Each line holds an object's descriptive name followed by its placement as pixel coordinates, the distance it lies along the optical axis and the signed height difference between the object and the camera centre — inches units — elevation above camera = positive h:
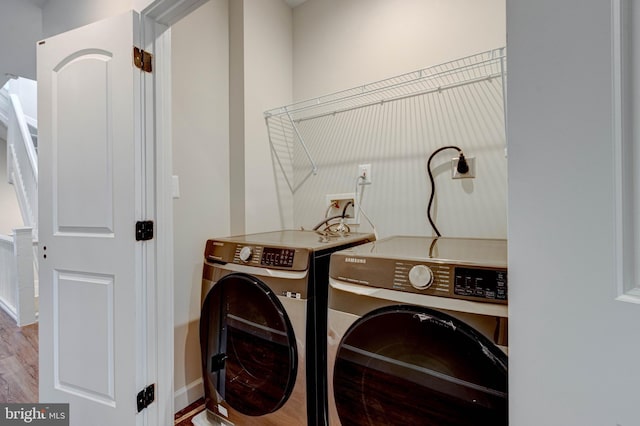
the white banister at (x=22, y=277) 104.7 -23.2
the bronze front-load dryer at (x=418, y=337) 28.5 -14.0
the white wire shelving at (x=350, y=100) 55.1 +26.0
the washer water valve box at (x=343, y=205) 71.5 +1.7
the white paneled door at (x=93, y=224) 48.6 -1.9
